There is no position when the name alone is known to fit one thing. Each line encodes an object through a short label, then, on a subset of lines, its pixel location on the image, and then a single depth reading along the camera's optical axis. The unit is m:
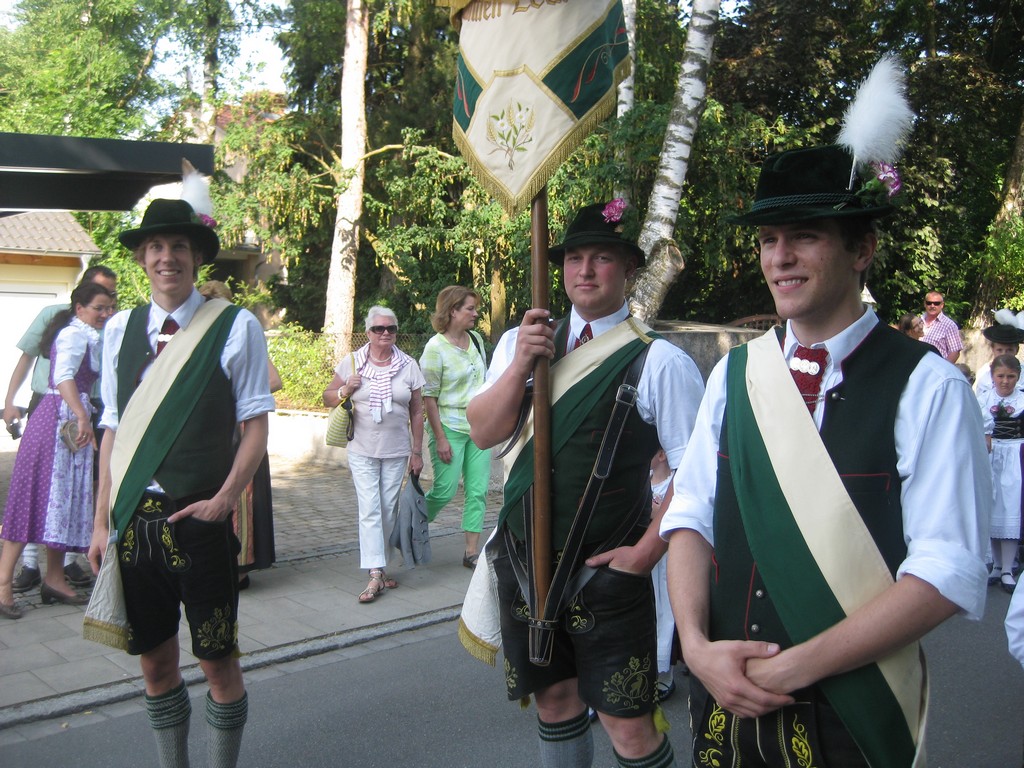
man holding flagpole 3.02
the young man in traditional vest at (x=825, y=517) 1.92
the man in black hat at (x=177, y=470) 3.43
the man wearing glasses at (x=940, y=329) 11.12
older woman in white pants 6.89
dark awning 4.82
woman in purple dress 6.25
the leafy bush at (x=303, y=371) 15.23
